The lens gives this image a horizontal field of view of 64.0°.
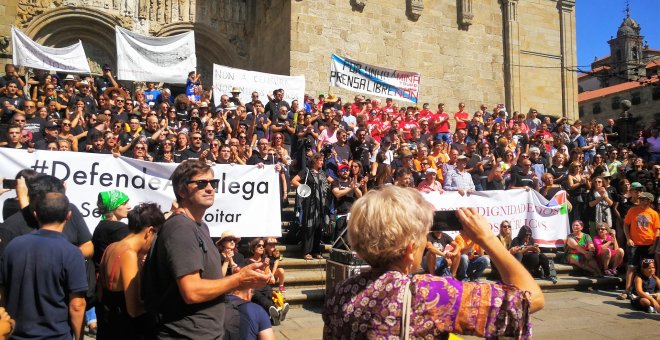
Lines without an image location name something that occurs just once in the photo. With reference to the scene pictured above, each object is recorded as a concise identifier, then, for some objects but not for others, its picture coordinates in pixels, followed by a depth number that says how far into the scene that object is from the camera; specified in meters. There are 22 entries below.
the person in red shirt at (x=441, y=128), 13.80
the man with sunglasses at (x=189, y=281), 2.47
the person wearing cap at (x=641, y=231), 8.24
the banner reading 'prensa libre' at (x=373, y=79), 15.09
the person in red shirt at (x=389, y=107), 14.04
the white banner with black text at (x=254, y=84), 13.22
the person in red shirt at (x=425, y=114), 14.59
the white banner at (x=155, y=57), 13.40
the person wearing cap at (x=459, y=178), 9.72
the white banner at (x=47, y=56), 12.16
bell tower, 79.31
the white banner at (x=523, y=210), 9.23
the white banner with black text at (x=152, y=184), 6.74
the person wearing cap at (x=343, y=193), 8.27
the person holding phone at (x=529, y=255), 8.69
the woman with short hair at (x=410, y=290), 1.69
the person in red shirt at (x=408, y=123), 13.38
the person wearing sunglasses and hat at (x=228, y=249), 5.53
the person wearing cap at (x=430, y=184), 8.91
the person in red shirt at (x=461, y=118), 14.31
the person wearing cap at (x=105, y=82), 12.60
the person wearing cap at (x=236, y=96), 12.54
